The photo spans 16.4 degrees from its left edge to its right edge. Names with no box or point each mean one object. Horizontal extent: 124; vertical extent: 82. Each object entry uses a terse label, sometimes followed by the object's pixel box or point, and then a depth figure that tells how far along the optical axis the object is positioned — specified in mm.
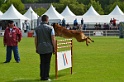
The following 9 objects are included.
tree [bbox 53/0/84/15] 109312
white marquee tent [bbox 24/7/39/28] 61850
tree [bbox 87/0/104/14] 110938
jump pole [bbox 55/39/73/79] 13448
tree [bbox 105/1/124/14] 109125
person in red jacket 18906
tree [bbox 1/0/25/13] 109625
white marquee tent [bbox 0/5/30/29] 57125
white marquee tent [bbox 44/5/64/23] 58700
